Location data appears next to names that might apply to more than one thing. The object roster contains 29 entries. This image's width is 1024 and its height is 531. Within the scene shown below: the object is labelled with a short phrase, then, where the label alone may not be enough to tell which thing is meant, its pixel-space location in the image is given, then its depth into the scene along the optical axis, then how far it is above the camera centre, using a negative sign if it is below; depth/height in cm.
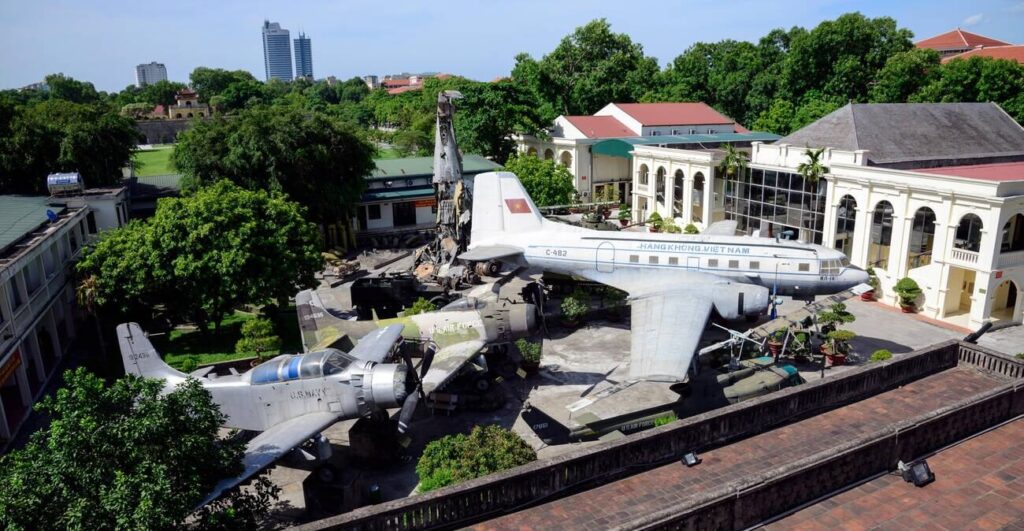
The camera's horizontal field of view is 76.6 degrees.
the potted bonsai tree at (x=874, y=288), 3649 -941
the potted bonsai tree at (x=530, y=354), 2686 -921
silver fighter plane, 1841 -749
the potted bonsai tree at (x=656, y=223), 5355 -802
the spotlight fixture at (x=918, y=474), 1194 -644
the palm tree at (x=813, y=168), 3991 -291
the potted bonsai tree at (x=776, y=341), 2814 -942
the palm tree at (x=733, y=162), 4634 -281
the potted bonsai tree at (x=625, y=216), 5666 -794
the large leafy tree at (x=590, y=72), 8275 +705
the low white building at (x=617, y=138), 6028 -132
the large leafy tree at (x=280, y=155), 4359 -148
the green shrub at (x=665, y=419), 1945 -872
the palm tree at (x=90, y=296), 2802 -669
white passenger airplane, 2533 -654
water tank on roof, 3750 -258
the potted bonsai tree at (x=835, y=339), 2795 -930
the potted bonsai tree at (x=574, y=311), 3228 -914
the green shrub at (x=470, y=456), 1634 -833
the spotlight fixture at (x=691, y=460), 1332 -678
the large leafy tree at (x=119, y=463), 1066 -565
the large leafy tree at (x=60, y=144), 4247 -39
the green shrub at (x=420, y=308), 3056 -833
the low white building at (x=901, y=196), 3200 -449
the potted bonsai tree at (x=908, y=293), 3416 -907
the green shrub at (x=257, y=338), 2720 -844
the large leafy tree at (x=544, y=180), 5222 -423
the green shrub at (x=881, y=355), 2594 -931
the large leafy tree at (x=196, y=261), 2827 -544
